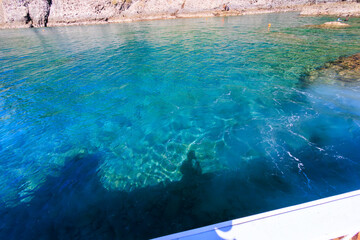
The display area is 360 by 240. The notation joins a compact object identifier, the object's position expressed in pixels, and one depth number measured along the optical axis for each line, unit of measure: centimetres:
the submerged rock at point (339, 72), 1000
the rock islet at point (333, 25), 2361
